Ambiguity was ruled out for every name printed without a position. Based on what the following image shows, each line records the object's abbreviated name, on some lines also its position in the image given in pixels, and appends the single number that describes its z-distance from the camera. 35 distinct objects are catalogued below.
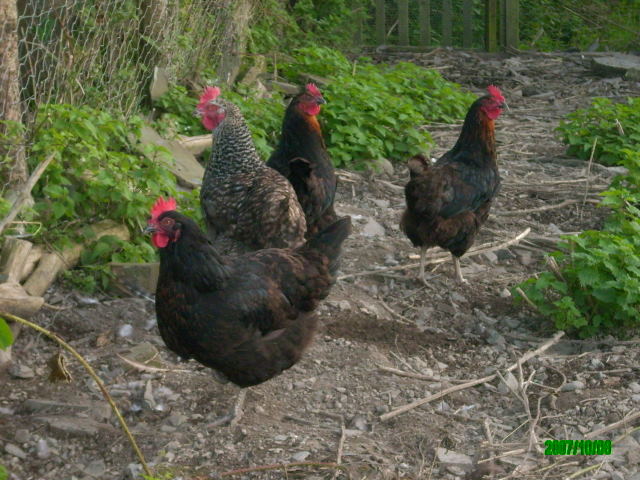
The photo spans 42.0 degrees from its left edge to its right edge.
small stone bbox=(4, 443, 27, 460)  3.69
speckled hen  4.70
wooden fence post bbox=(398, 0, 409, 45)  13.01
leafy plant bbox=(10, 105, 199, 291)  4.99
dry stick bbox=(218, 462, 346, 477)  3.66
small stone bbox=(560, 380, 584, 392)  4.46
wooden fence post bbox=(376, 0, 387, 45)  13.10
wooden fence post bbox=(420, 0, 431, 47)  13.00
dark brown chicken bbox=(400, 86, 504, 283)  5.59
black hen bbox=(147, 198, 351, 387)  3.80
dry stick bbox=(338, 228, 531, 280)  5.98
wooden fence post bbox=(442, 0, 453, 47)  13.03
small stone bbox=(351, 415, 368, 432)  4.14
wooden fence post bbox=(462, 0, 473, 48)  13.01
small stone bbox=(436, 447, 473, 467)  3.82
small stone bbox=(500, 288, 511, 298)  5.69
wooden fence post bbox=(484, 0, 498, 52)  12.77
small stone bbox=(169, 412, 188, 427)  4.11
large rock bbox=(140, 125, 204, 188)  6.36
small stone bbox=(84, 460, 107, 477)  3.67
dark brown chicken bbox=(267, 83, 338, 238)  5.43
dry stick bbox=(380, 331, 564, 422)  4.20
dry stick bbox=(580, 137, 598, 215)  7.10
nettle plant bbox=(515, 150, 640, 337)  4.79
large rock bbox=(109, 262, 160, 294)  5.06
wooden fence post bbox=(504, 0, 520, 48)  12.75
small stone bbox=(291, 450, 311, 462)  3.80
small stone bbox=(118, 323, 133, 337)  4.77
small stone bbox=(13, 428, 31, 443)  3.80
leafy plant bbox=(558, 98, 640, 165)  7.99
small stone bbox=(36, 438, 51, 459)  3.74
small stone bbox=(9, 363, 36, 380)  4.30
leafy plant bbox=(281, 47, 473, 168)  7.64
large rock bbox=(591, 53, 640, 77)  11.47
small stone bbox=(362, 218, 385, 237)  6.58
